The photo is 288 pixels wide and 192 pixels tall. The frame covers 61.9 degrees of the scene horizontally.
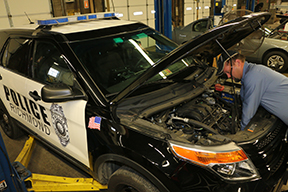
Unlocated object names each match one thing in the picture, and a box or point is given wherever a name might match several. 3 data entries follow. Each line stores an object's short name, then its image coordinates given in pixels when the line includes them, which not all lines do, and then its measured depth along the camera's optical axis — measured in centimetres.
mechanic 205
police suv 159
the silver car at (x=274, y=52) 606
